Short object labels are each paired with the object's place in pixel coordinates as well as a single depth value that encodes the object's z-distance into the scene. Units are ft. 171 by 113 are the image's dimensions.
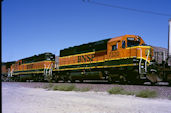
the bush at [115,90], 37.14
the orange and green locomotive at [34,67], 86.58
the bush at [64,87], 46.78
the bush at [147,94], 32.50
